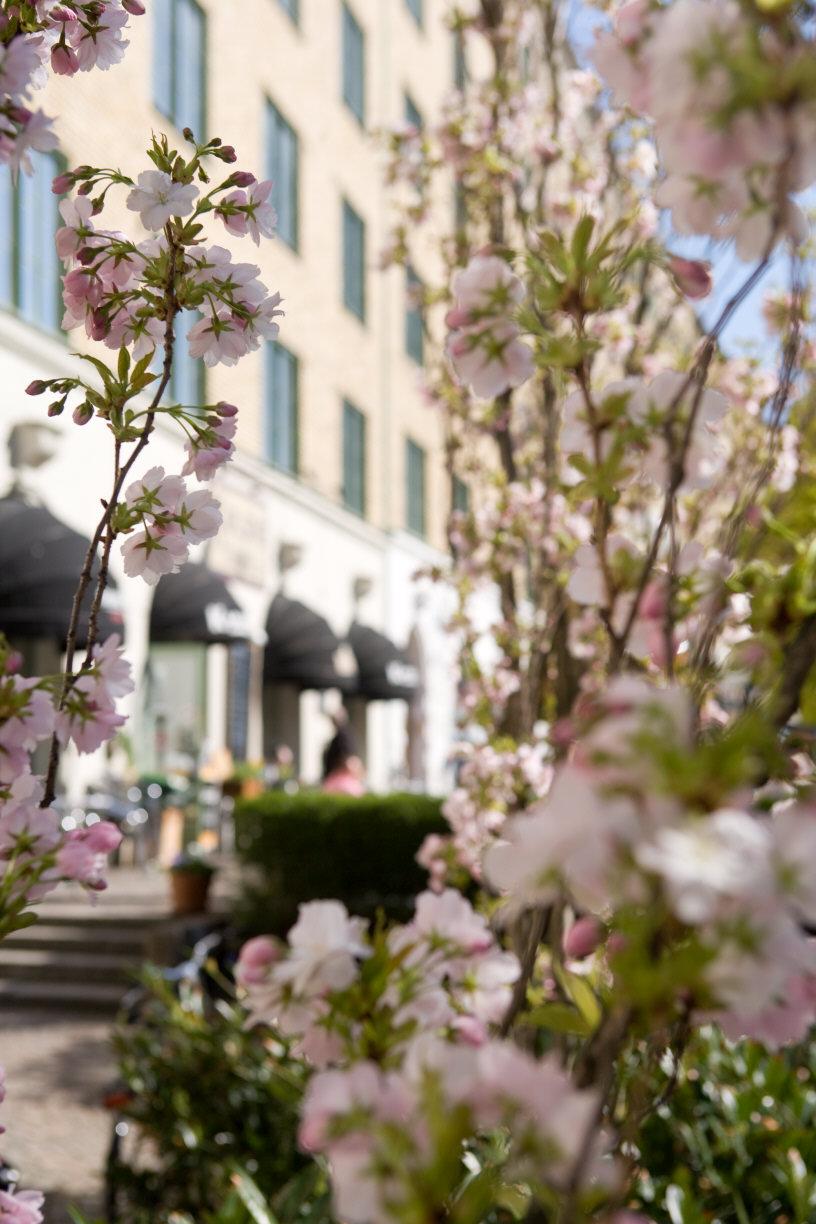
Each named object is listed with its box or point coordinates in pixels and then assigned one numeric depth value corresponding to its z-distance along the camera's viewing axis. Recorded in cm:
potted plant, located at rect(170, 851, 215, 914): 1087
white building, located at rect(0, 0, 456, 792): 1313
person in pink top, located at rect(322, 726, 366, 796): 1230
